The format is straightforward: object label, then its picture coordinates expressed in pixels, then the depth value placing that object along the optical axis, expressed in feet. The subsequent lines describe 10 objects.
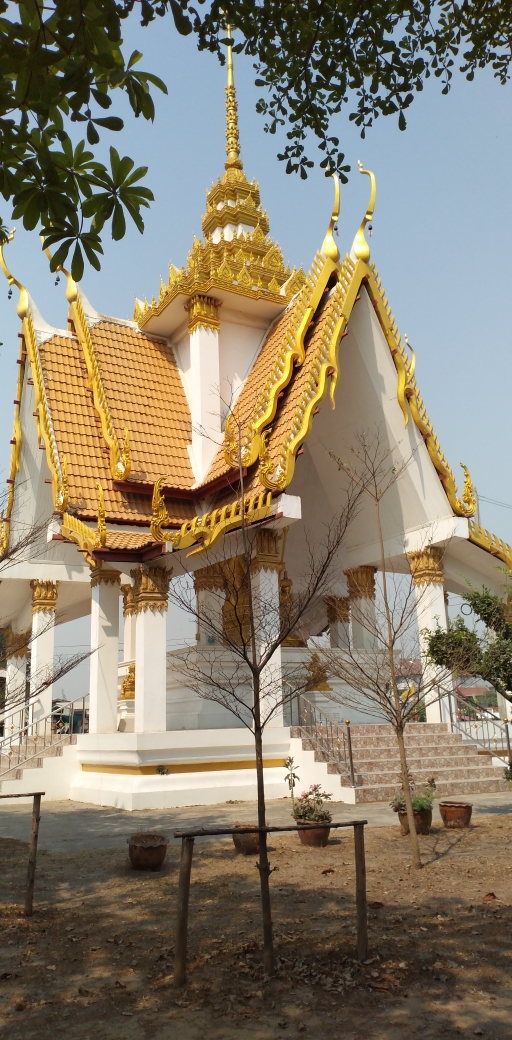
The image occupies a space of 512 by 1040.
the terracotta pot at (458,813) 28.71
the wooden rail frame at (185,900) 13.70
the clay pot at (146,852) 23.26
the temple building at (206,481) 38.42
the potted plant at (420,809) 27.43
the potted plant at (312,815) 26.37
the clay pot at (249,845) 25.43
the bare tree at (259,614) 16.75
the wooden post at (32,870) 18.49
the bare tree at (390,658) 23.81
